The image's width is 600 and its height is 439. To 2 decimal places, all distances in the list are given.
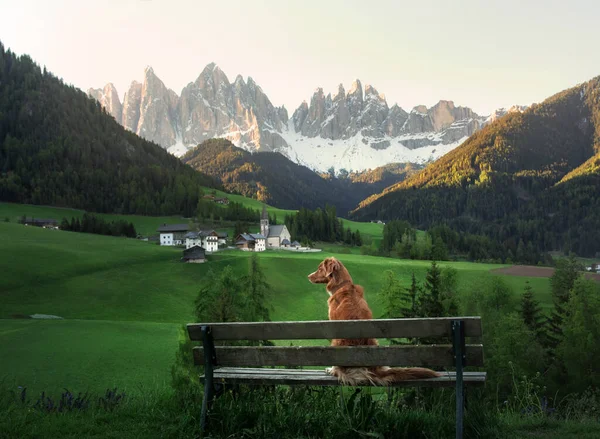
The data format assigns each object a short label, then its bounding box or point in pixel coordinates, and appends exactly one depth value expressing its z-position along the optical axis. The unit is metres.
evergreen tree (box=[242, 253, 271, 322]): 42.94
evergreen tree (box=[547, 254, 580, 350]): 44.47
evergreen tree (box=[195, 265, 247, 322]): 33.94
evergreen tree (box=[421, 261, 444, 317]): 39.91
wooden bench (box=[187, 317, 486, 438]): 4.83
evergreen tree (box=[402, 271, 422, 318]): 41.60
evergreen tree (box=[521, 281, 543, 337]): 44.75
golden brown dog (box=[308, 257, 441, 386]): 5.60
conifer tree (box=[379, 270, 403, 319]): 45.09
